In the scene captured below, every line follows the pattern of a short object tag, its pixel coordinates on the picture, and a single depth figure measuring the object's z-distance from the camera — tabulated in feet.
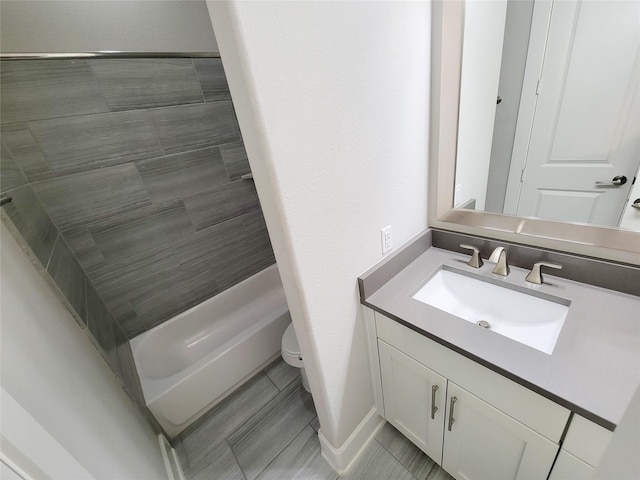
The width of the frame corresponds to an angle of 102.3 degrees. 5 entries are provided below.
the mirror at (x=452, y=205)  2.81
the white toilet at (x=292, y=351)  4.61
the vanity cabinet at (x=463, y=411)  2.23
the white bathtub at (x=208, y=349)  4.56
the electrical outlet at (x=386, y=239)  3.32
